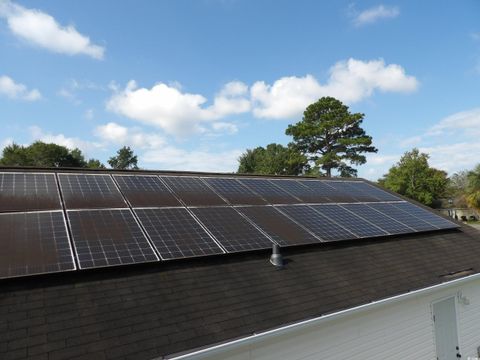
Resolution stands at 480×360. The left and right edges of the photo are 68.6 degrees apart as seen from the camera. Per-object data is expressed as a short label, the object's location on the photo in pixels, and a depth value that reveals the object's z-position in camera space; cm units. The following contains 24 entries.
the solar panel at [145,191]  846
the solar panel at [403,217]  1184
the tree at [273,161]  5162
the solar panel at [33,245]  554
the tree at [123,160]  8588
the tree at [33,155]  5709
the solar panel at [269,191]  1080
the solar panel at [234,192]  1002
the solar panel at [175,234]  696
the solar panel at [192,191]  928
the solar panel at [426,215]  1266
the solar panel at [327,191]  1240
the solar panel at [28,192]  705
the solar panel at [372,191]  1397
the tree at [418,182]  5259
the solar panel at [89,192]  769
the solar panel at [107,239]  616
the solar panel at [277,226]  856
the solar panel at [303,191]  1167
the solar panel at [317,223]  940
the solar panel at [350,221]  1023
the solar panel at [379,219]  1101
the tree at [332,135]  4791
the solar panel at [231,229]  779
